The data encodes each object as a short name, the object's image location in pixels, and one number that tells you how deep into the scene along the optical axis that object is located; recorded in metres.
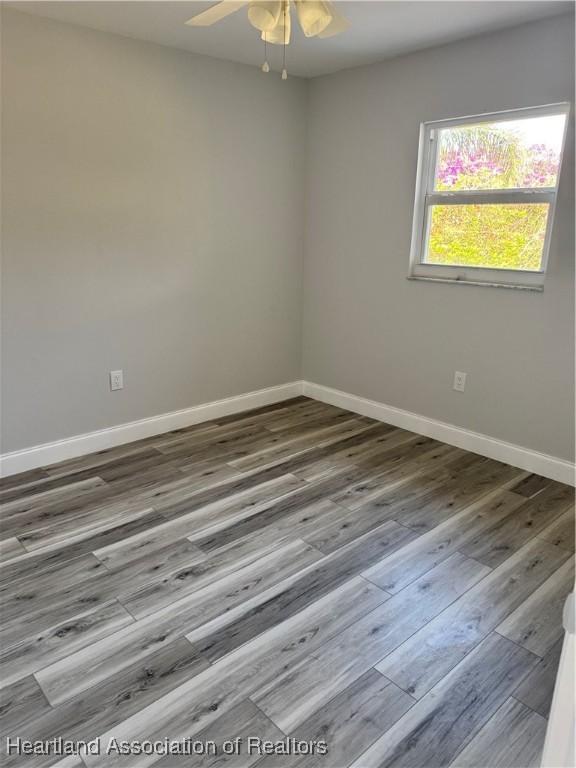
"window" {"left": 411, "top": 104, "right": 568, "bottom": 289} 2.77
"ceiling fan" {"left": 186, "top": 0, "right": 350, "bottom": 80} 1.76
